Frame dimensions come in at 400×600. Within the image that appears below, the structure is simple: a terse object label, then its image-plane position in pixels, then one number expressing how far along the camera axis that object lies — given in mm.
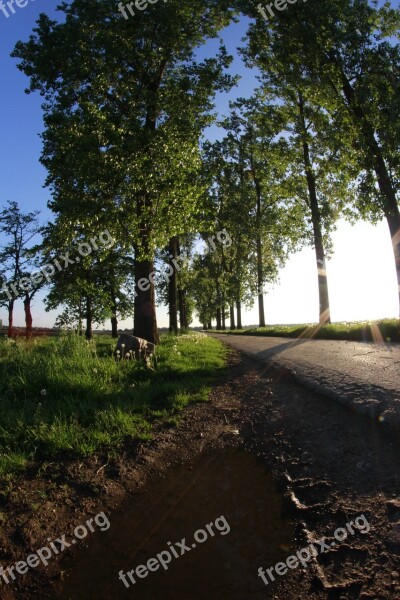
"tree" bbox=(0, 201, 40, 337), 38500
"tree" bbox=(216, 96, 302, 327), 28422
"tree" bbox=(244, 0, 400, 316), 14906
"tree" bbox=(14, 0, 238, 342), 13367
